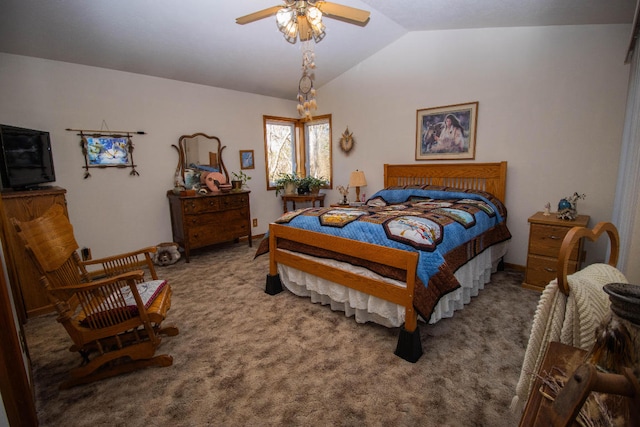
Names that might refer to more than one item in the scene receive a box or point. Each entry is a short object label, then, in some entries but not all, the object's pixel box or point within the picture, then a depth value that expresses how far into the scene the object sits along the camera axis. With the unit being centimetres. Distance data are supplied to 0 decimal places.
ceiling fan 196
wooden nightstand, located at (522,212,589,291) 293
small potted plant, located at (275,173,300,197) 549
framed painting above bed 386
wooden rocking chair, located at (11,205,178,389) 177
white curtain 156
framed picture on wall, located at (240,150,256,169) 510
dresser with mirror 414
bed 212
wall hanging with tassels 362
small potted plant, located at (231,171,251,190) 487
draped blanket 80
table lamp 480
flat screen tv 266
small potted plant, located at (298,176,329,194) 539
